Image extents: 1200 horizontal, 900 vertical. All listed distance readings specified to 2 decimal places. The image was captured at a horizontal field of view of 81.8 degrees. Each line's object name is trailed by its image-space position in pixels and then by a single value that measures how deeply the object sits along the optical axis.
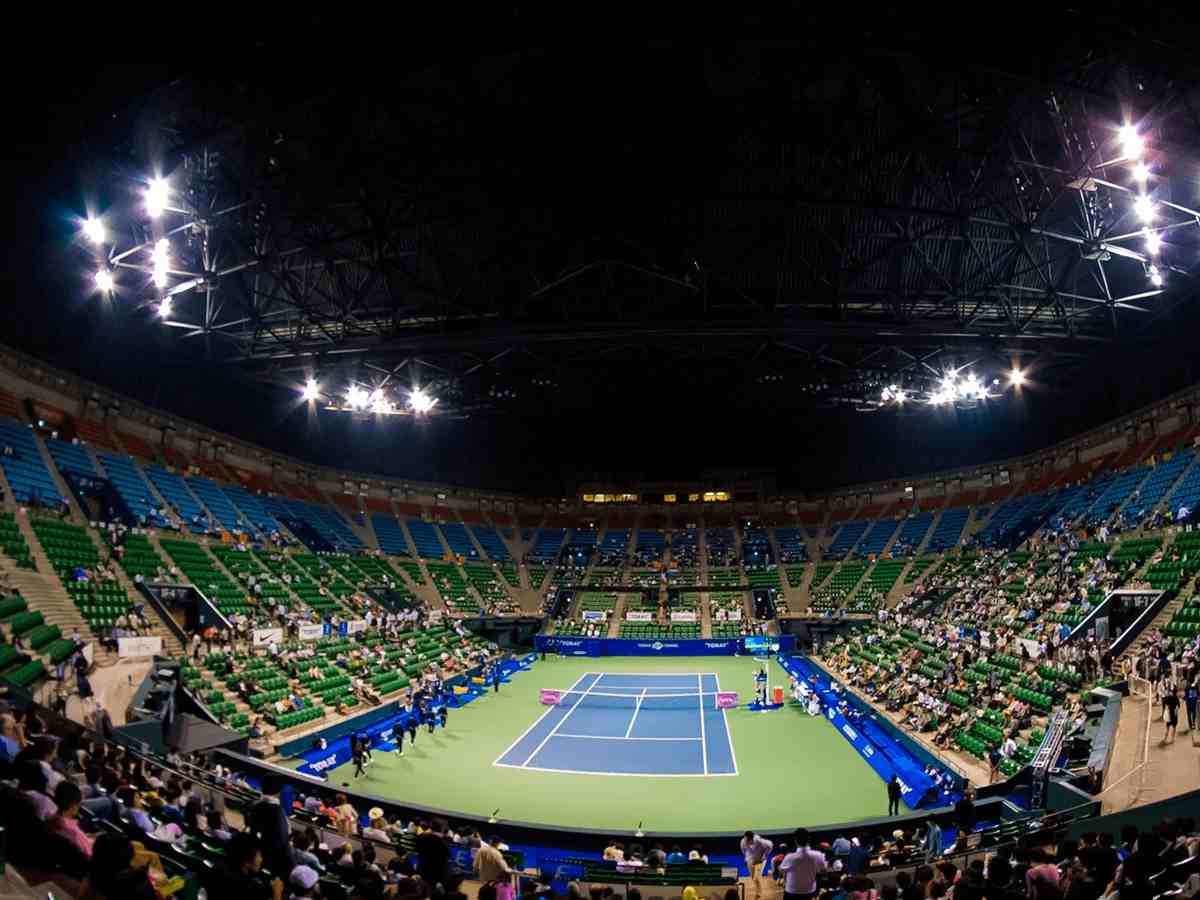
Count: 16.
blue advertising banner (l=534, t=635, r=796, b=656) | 44.12
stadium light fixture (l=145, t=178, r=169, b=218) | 17.47
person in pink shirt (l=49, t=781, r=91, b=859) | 4.99
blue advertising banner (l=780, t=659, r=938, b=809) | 17.55
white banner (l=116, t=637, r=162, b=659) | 20.42
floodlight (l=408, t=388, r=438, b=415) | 35.08
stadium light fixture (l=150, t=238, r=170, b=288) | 19.82
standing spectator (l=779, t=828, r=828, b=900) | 8.01
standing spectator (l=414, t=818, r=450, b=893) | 5.87
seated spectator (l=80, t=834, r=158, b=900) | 3.75
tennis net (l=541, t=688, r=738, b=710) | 28.05
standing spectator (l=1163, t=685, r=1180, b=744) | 14.76
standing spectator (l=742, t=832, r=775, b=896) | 11.25
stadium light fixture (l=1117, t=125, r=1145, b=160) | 15.42
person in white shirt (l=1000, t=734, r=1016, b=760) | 16.79
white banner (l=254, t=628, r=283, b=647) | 26.50
